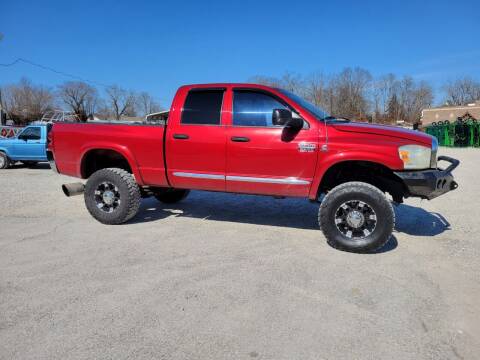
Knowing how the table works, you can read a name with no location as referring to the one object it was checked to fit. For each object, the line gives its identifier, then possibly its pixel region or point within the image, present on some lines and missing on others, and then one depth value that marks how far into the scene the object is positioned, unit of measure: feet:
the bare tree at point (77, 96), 328.49
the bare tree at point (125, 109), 300.40
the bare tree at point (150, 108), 320.13
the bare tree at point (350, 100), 199.93
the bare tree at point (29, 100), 292.20
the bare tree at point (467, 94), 335.06
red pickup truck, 14.53
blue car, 46.16
